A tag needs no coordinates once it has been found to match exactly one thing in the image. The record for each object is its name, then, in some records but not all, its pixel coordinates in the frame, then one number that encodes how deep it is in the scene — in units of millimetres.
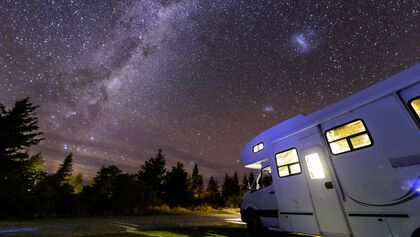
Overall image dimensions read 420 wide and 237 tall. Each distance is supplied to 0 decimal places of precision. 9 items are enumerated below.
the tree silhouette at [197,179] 63781
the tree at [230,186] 74531
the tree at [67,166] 58312
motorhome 3832
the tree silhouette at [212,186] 79338
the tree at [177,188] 37281
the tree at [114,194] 14758
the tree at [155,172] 37688
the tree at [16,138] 18922
